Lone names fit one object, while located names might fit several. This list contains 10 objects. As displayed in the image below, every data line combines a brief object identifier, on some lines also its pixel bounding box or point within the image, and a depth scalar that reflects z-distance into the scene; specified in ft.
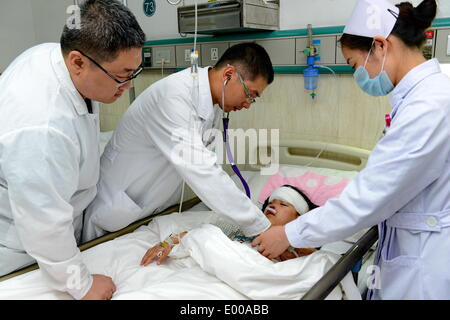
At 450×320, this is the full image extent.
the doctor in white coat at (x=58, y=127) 4.03
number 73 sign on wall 11.12
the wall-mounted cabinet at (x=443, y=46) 6.81
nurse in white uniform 3.96
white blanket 4.52
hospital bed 4.48
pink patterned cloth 7.49
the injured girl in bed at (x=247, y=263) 4.51
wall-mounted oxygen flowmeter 8.03
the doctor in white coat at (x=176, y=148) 5.41
